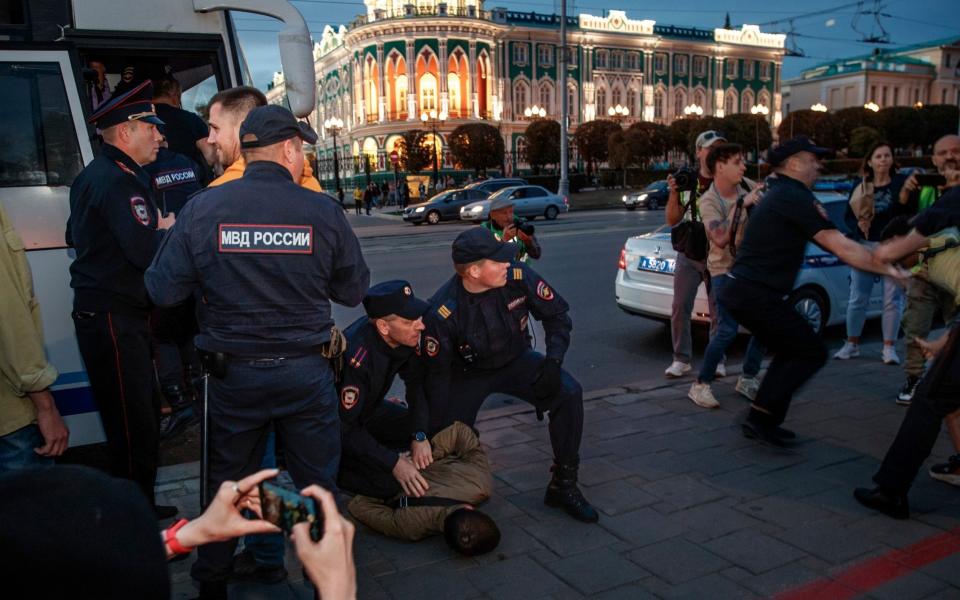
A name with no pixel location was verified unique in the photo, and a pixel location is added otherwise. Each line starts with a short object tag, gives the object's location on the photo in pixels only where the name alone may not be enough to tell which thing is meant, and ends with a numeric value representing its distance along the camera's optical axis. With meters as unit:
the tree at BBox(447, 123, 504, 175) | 53.62
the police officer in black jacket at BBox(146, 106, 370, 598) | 2.76
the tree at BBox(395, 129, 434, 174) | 52.47
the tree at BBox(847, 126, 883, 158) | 62.94
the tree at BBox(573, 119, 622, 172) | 58.88
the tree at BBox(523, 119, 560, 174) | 59.12
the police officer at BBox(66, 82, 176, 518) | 3.54
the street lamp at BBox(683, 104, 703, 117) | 74.69
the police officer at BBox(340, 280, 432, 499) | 3.79
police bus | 4.37
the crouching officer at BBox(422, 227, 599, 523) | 4.11
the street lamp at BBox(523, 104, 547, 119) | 64.06
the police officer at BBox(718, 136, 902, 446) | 4.69
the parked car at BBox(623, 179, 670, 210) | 35.28
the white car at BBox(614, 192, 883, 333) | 7.56
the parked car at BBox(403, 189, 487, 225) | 30.92
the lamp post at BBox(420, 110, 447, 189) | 63.25
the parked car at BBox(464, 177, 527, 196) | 33.12
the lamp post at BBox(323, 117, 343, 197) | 45.44
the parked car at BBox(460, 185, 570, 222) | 29.33
